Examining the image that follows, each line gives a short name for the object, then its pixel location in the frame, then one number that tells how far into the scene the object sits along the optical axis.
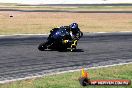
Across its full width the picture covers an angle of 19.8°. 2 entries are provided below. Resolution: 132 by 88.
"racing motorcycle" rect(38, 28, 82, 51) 22.73
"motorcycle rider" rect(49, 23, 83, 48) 22.84
